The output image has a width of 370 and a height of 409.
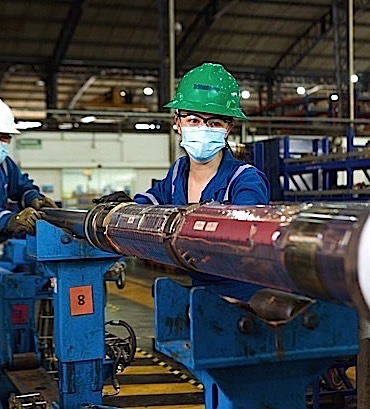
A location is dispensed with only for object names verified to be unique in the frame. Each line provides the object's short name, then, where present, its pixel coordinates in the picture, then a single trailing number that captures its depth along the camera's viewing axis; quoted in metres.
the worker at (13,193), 3.93
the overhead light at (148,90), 23.92
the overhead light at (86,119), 14.97
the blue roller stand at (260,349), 1.57
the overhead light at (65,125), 16.08
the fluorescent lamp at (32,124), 12.27
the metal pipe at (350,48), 15.19
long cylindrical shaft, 1.25
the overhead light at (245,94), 22.69
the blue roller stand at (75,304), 3.58
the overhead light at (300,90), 22.50
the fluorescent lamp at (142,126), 15.92
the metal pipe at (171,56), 15.02
